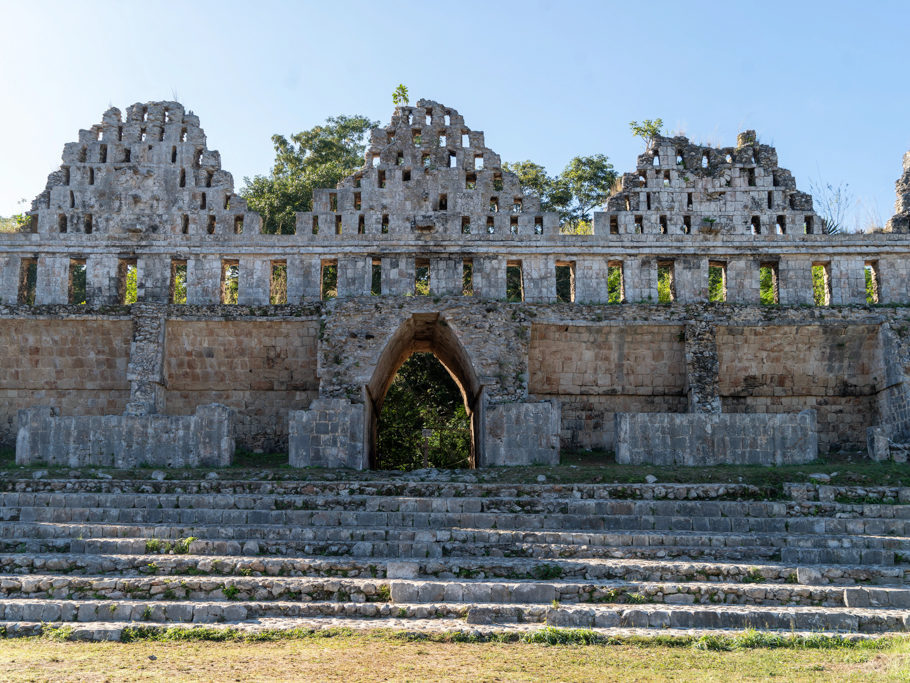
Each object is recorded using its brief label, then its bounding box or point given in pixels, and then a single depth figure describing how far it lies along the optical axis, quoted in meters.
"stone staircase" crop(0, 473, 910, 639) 11.45
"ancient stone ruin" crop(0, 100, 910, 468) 23.80
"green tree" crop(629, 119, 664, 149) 35.48
